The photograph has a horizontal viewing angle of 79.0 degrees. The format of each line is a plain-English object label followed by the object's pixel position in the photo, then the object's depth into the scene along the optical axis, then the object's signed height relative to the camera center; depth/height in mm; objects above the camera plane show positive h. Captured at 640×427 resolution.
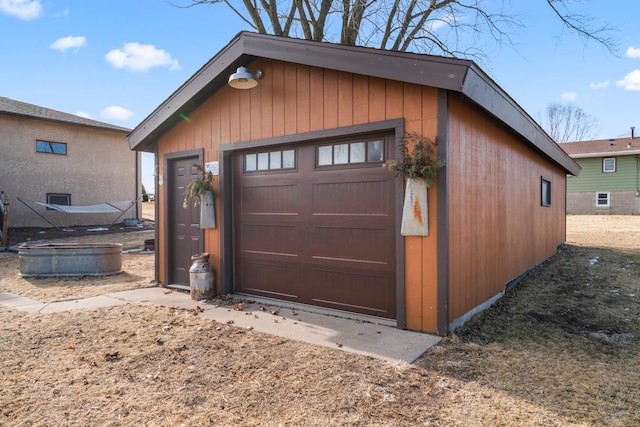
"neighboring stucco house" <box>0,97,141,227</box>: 13922 +1822
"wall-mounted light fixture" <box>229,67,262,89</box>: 4641 +1561
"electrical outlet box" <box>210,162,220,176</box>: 5676 +620
